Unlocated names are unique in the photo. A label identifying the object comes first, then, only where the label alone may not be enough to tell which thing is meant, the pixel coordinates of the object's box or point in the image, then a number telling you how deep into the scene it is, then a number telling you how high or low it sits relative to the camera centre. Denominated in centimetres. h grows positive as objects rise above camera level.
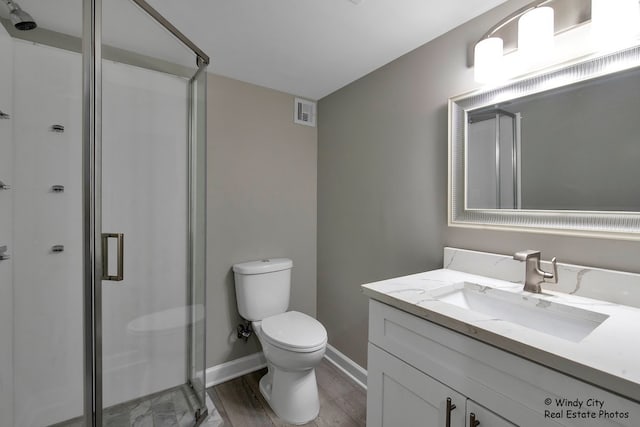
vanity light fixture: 92 +65
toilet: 157 -70
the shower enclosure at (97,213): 108 +0
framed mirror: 96 +24
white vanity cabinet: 62 -45
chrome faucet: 105 -22
